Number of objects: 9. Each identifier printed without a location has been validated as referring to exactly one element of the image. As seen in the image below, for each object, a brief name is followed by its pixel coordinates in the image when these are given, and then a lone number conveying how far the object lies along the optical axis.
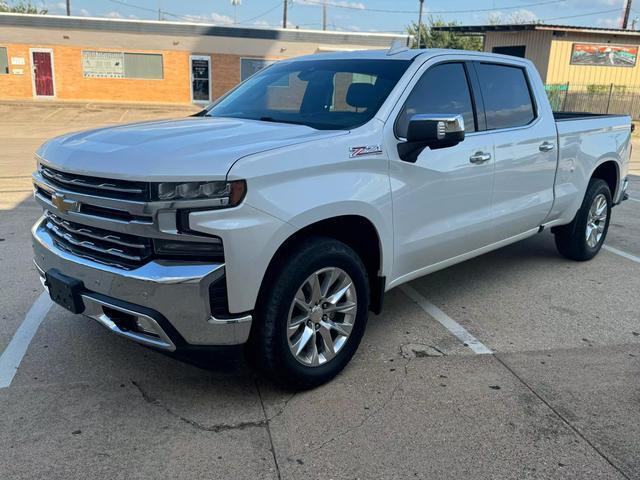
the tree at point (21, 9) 68.06
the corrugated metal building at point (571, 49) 28.50
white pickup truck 2.78
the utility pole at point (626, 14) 33.94
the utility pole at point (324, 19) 59.65
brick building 29.44
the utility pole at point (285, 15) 48.12
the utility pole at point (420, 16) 48.09
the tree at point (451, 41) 51.69
